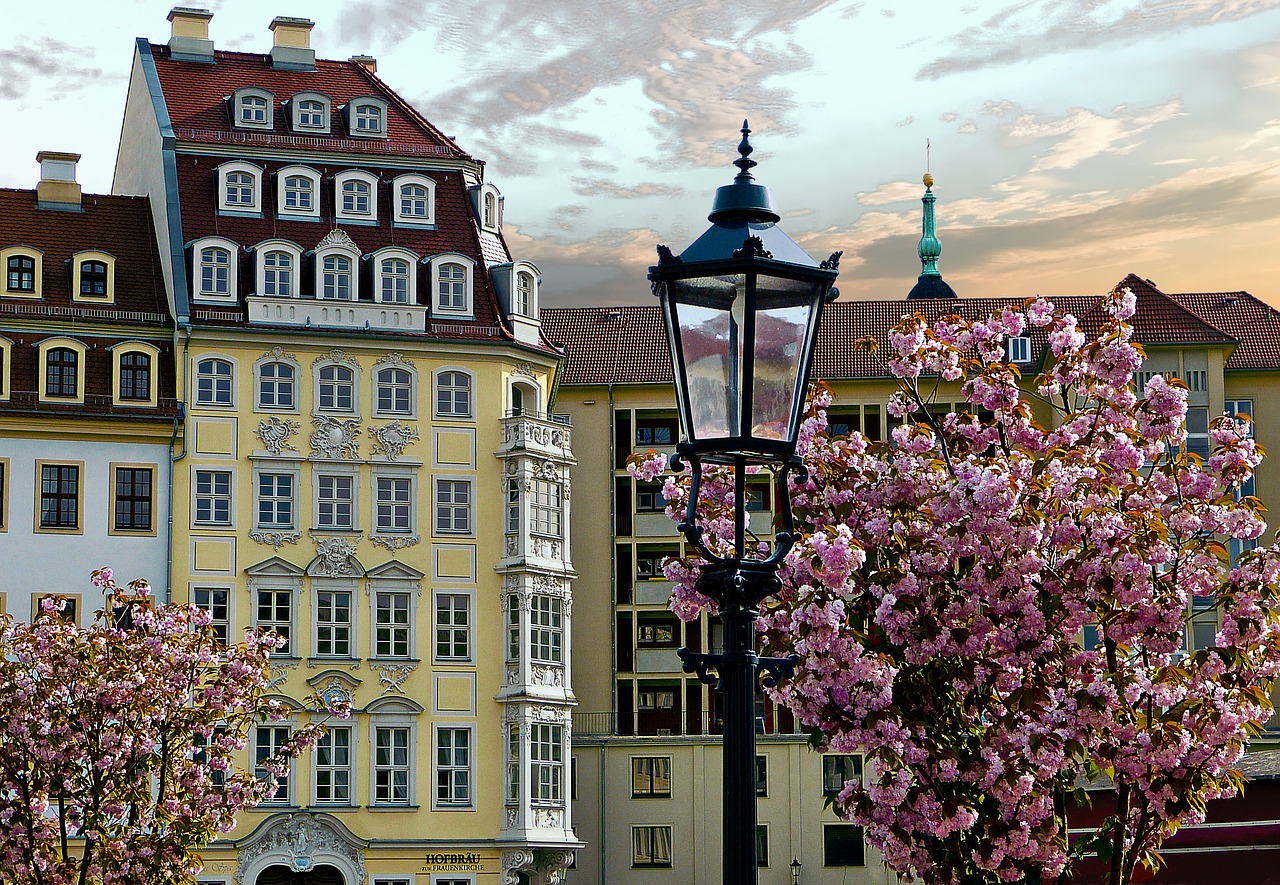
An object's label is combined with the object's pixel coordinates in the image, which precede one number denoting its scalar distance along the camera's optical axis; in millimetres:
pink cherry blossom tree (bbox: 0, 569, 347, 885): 33375
